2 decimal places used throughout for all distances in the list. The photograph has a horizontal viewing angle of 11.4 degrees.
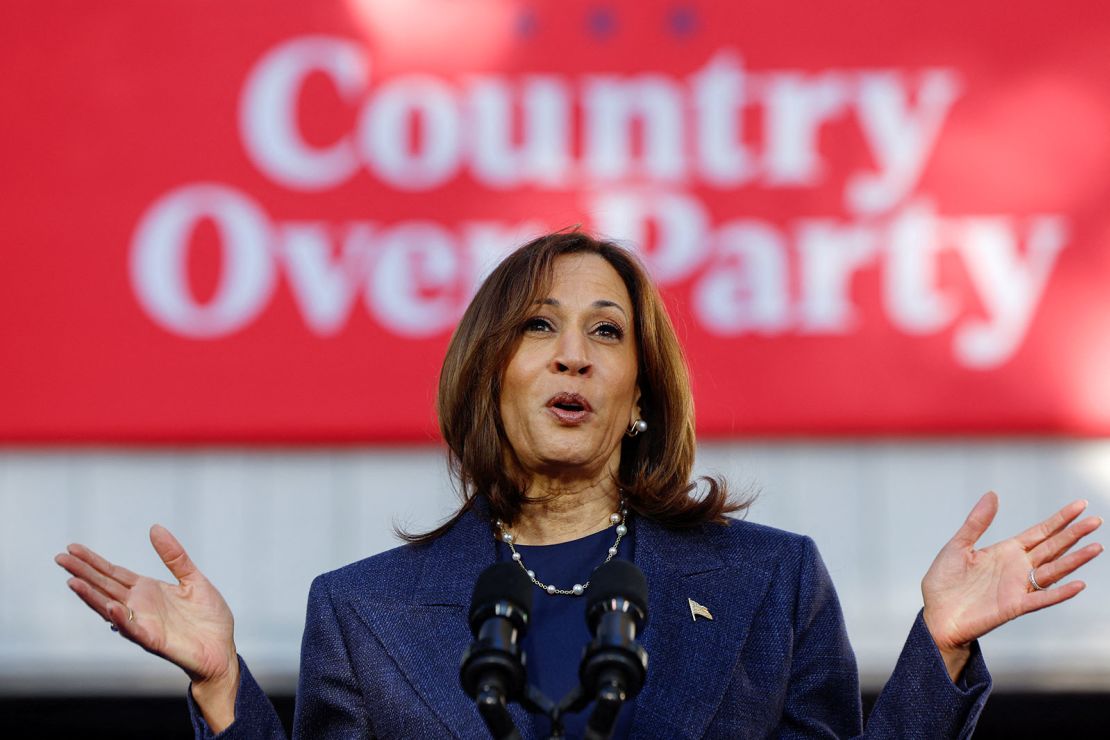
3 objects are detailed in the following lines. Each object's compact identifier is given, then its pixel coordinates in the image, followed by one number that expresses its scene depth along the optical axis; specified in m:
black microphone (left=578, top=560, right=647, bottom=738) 4.08
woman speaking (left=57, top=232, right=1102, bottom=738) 4.34
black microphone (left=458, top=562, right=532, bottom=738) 4.08
